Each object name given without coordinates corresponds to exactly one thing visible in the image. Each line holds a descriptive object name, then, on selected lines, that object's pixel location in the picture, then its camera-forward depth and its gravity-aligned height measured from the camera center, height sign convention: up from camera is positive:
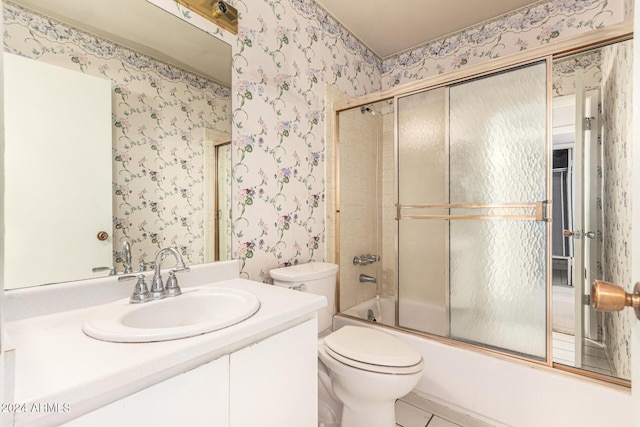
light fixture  1.26 +0.89
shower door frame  1.22 +0.72
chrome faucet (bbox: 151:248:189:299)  0.99 -0.23
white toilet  1.19 -0.64
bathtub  1.21 -0.81
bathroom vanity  0.52 -0.33
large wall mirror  0.87 +0.27
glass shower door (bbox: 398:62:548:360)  1.41 +0.01
